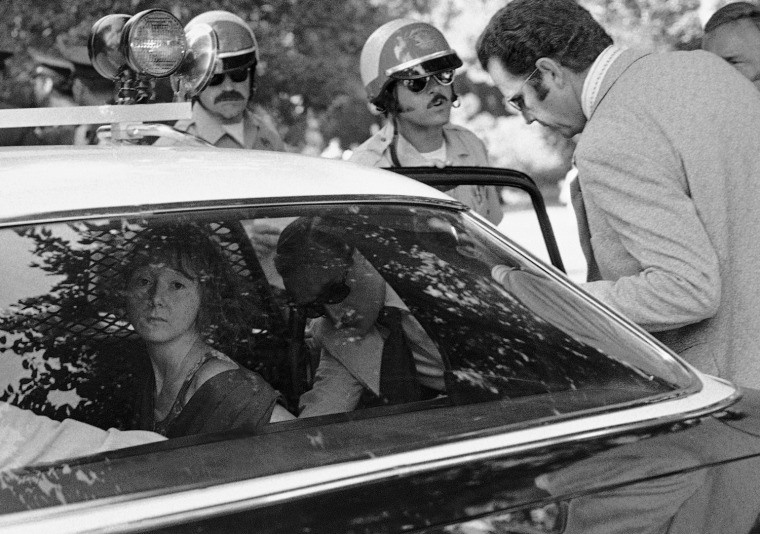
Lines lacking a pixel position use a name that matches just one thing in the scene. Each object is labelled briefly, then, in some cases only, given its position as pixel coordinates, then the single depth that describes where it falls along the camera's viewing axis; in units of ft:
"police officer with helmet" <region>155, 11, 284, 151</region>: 18.67
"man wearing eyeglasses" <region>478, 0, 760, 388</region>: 9.23
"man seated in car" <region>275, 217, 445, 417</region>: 7.79
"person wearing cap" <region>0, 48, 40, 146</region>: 23.89
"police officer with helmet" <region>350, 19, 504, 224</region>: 16.46
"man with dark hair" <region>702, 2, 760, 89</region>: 16.85
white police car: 5.55
